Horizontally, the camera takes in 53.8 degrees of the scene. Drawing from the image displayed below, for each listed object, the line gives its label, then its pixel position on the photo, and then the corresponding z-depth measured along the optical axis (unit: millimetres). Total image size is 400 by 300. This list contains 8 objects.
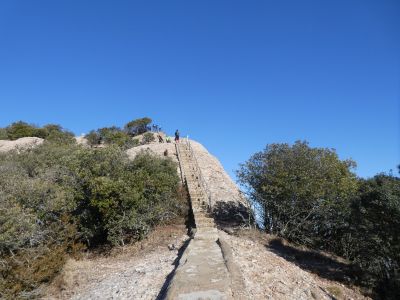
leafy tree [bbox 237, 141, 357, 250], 18469
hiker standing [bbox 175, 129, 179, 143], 38909
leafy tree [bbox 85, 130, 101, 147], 52125
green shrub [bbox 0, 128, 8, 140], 49597
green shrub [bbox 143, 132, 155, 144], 49938
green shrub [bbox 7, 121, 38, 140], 50562
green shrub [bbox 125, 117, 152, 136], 58812
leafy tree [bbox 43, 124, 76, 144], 43688
